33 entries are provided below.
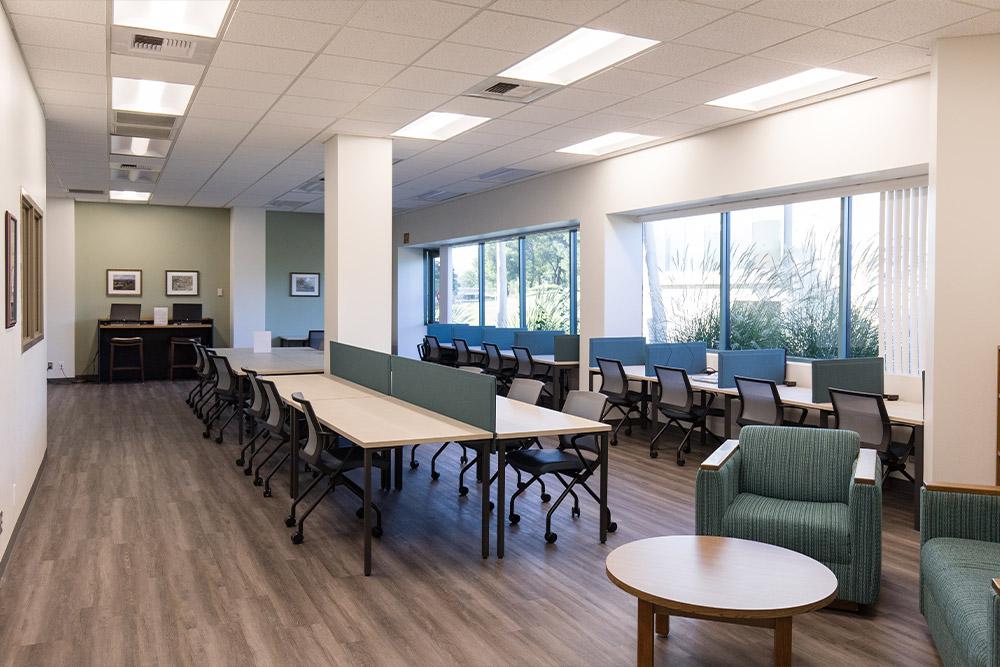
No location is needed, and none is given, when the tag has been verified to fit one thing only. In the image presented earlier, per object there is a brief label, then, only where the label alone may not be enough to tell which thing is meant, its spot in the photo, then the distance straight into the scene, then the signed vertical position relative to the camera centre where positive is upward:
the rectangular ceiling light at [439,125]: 6.73 +1.64
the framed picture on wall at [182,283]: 13.20 +0.45
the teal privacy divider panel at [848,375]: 5.70 -0.47
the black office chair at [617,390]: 7.44 -0.76
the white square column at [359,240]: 7.16 +0.64
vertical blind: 5.83 +0.24
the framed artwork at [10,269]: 4.15 +0.23
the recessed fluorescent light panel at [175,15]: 4.18 +1.59
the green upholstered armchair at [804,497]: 3.33 -0.86
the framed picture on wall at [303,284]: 14.00 +0.46
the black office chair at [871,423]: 4.93 -0.71
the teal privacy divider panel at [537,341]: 10.64 -0.41
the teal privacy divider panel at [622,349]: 8.34 -0.41
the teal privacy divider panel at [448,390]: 4.28 -0.48
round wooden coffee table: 2.53 -0.93
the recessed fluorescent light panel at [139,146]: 7.64 +1.63
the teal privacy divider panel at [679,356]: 7.59 -0.44
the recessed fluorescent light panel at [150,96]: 5.77 +1.62
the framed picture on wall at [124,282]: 12.78 +0.45
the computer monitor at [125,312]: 12.57 -0.03
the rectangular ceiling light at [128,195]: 11.50 +1.70
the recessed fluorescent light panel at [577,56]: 4.74 +1.62
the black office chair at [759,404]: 5.87 -0.70
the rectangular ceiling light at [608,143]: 7.50 +1.65
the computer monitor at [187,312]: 12.97 -0.03
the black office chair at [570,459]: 4.51 -0.87
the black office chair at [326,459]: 4.45 -0.86
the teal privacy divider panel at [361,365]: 5.90 -0.45
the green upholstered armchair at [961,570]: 2.32 -0.89
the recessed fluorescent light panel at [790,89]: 5.50 +1.63
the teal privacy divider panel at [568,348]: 9.30 -0.44
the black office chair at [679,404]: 6.68 -0.80
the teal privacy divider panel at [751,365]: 6.68 -0.46
